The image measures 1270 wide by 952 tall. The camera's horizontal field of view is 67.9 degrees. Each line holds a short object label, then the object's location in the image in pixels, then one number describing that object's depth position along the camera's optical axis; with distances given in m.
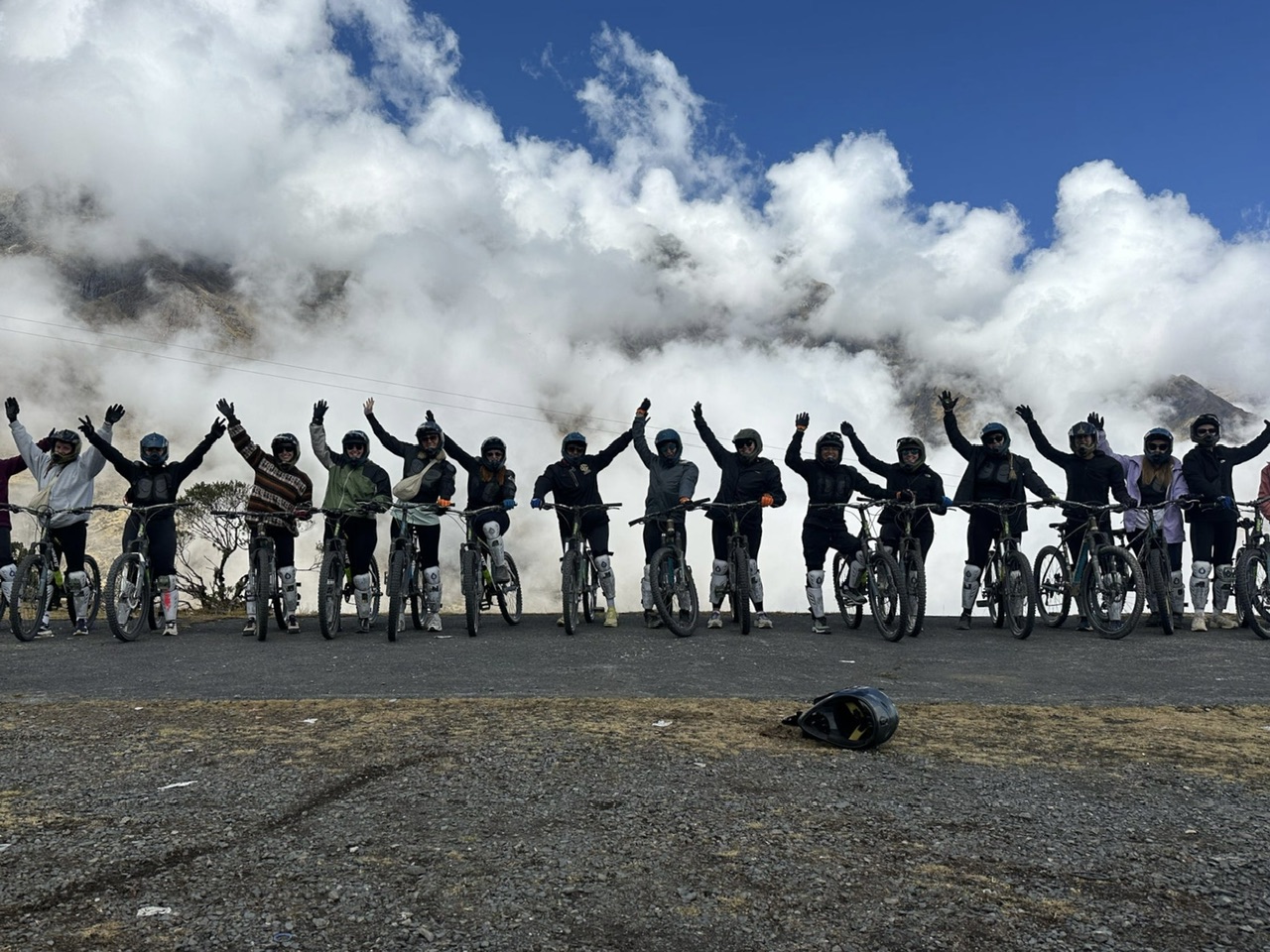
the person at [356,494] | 10.70
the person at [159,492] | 10.49
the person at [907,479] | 11.19
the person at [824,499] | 11.20
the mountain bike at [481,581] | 10.55
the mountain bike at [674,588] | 10.32
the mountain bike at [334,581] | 10.11
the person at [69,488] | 10.67
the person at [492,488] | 11.18
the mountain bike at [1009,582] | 10.35
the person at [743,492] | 11.12
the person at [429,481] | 10.99
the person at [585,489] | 11.33
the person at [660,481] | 11.23
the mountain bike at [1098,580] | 10.02
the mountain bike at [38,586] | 10.06
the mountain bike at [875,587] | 10.15
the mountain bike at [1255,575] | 10.32
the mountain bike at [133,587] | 9.85
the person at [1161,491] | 11.12
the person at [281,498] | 10.66
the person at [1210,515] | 11.02
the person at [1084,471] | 11.09
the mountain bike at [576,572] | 10.46
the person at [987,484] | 11.19
